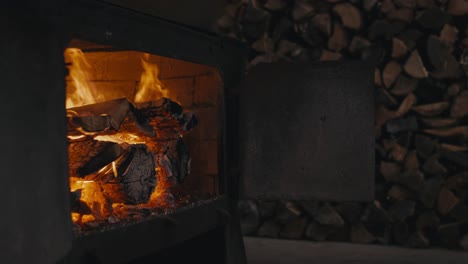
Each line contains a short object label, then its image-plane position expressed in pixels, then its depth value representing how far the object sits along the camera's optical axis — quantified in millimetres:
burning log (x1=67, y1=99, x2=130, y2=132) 1432
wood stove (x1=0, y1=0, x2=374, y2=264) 1028
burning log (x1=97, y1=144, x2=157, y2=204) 1596
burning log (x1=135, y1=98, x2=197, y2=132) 1804
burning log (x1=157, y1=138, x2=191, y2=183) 1857
